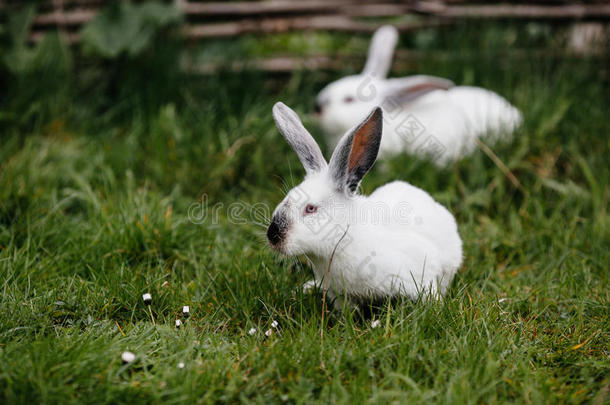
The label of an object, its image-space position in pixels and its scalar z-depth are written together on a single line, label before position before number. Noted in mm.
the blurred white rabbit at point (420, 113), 4266
